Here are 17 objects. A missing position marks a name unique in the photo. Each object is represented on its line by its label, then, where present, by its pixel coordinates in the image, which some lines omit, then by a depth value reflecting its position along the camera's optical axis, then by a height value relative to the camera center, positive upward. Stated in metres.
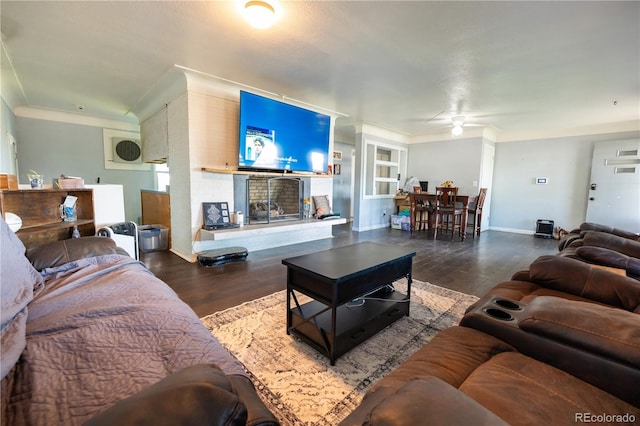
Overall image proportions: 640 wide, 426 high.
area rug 1.40 -1.13
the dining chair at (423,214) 6.36 -0.69
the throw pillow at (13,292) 0.87 -0.51
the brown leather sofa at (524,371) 0.59 -0.62
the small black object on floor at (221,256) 3.53 -0.98
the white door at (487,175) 6.44 +0.31
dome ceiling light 1.99 +1.28
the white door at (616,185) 5.17 +0.10
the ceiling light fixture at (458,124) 5.29 +1.24
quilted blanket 0.72 -0.58
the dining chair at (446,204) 5.70 -0.37
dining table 5.66 -0.35
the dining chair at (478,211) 5.84 -0.53
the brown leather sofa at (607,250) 1.91 -0.49
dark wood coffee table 1.75 -0.75
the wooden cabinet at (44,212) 2.14 -0.29
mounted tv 3.88 +0.76
